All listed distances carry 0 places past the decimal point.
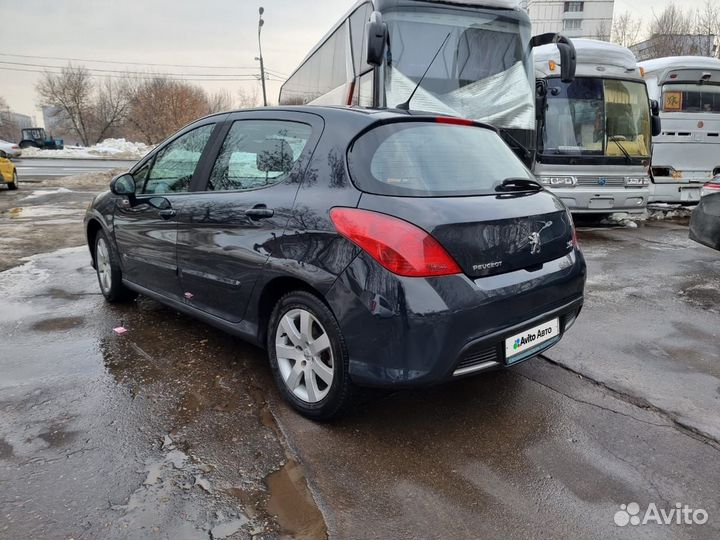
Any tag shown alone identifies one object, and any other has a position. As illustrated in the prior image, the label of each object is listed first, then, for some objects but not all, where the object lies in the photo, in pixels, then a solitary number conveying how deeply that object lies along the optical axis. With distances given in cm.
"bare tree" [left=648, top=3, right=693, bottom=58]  2850
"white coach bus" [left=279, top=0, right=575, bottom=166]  722
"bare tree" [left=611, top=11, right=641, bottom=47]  3495
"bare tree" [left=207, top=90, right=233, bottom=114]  6391
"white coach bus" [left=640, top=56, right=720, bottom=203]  1091
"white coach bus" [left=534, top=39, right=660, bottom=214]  927
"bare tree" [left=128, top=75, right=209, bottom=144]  5612
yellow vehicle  1514
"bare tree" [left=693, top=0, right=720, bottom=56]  2727
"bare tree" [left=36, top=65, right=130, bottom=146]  6575
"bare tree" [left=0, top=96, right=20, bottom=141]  7154
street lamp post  2737
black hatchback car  241
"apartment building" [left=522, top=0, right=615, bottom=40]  6341
